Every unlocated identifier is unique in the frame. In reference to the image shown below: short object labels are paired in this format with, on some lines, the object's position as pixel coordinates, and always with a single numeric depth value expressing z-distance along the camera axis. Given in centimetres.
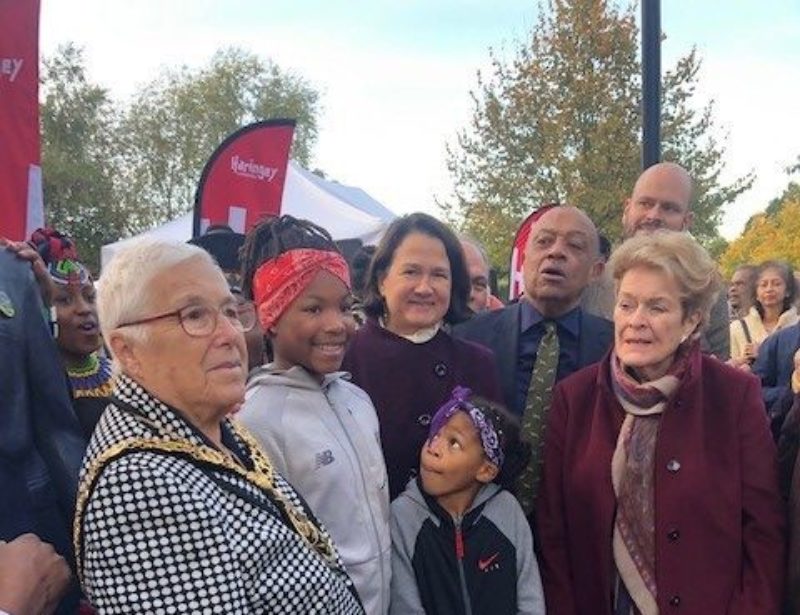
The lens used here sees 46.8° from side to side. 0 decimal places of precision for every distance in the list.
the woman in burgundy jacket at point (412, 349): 317
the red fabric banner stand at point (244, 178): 724
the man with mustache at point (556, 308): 345
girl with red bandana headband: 261
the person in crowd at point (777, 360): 391
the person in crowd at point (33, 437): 228
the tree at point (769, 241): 3334
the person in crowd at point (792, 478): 282
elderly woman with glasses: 183
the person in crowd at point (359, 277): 369
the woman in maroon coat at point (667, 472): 284
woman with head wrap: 337
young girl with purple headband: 288
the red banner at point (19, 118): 399
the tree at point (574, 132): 1767
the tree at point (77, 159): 3269
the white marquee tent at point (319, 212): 1120
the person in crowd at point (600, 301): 430
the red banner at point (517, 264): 754
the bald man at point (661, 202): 435
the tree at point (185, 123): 3875
